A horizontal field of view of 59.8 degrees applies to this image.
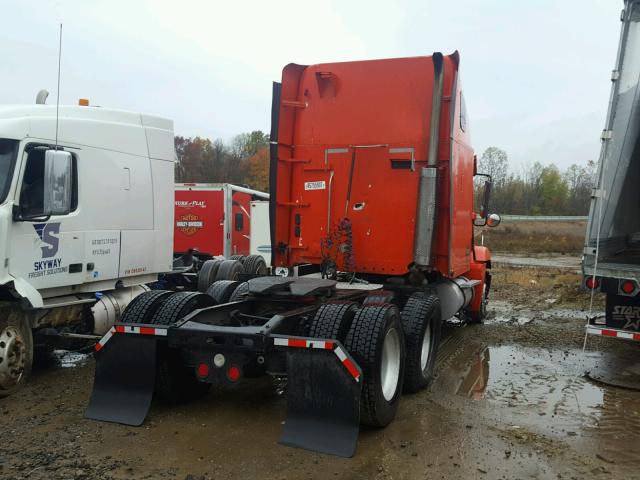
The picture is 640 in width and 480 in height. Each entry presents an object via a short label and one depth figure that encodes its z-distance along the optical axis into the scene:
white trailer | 14.21
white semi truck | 5.57
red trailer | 13.22
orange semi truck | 4.35
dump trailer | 6.25
